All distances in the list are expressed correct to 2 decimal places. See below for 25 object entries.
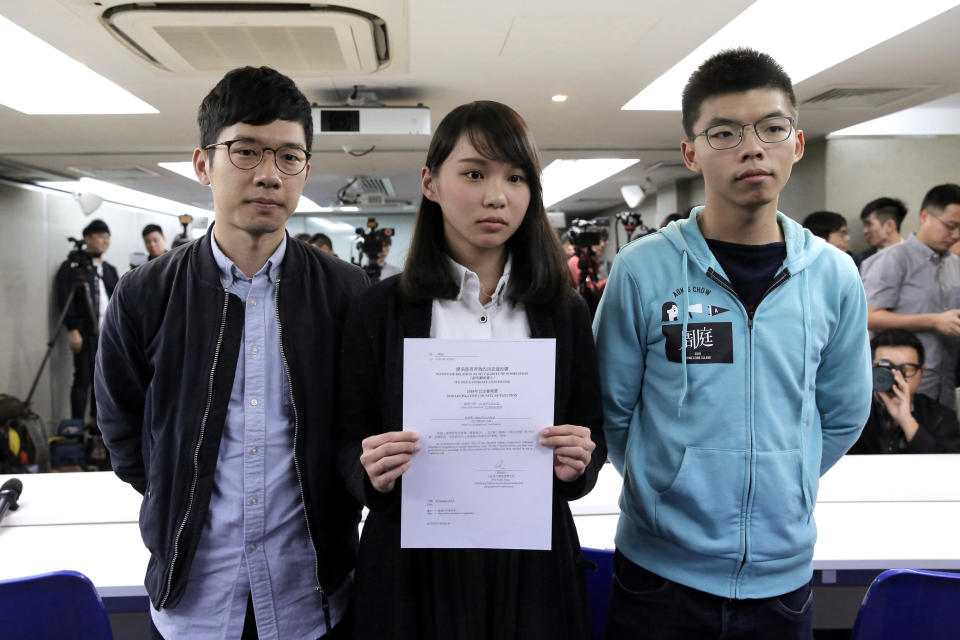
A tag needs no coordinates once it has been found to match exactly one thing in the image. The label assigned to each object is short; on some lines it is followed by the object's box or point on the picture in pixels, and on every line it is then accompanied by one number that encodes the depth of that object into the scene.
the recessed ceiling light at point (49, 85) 3.99
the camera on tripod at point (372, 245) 4.41
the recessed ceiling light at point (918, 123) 5.70
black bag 3.75
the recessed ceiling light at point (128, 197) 6.91
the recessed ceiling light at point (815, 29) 3.29
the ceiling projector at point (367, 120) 4.14
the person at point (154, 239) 5.37
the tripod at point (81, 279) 5.06
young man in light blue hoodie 1.08
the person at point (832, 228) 4.35
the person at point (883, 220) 4.42
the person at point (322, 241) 5.69
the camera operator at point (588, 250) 3.40
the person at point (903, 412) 2.33
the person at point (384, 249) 4.52
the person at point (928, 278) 3.20
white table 1.44
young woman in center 0.97
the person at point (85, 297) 5.18
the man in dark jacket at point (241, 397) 1.04
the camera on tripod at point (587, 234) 3.39
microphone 1.70
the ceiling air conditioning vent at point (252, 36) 2.70
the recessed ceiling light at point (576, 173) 7.59
